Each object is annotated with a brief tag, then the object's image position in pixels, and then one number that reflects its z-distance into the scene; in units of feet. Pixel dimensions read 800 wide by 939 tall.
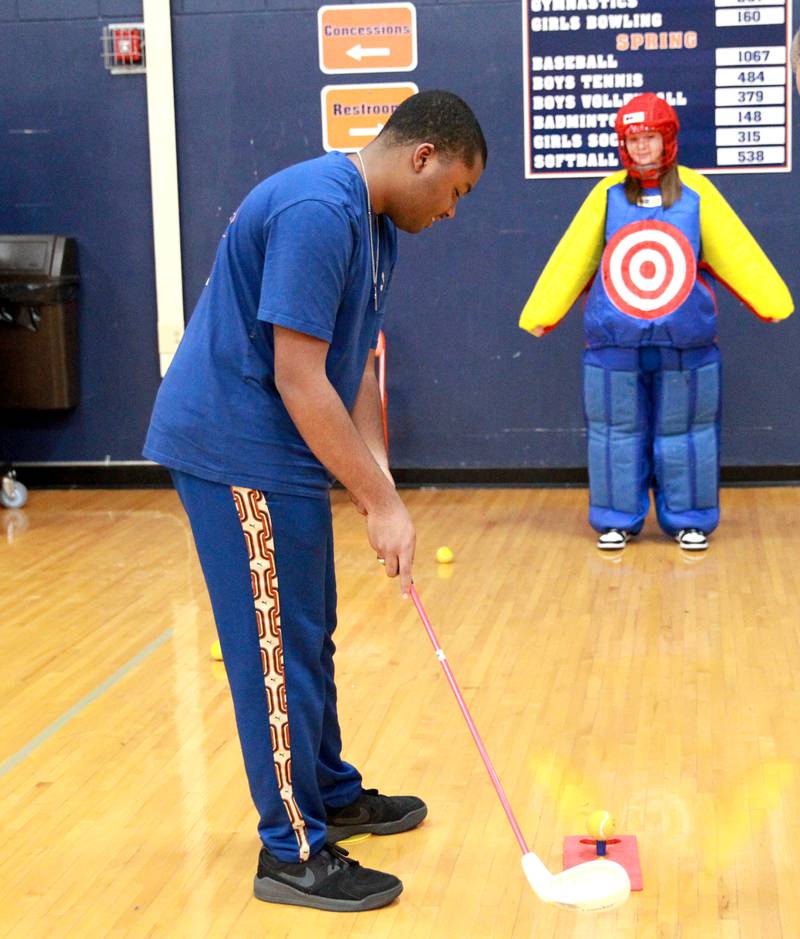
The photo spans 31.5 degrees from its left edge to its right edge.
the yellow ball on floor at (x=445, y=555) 15.98
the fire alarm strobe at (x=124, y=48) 20.03
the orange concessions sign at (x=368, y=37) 19.63
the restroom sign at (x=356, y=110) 19.79
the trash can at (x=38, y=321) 19.97
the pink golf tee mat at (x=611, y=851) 8.23
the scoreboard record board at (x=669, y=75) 19.06
